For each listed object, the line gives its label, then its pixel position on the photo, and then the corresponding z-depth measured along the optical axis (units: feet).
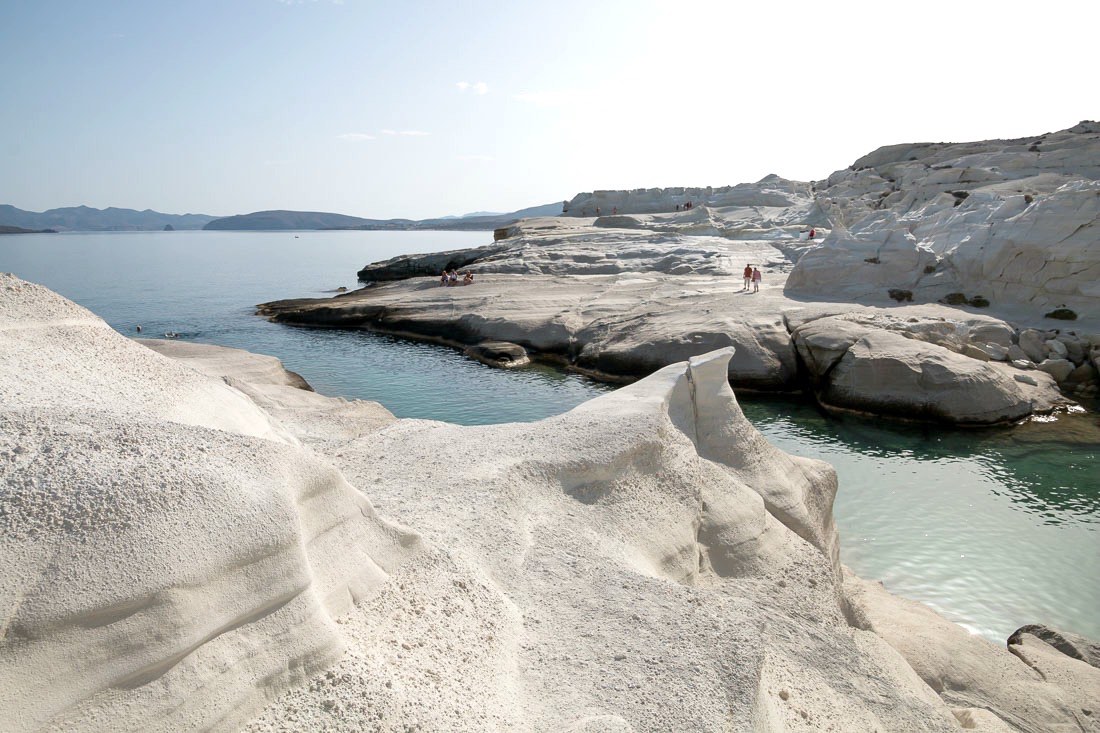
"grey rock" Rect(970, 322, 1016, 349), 73.56
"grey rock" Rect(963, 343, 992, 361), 70.74
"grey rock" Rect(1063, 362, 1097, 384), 70.48
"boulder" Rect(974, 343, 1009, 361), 71.67
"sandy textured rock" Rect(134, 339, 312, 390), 64.44
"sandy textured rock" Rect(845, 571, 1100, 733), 25.03
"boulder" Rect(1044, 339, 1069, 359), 72.13
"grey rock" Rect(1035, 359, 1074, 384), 70.28
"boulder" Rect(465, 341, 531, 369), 87.15
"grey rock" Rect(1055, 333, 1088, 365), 72.38
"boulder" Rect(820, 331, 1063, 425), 61.77
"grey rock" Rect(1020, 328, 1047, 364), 72.98
